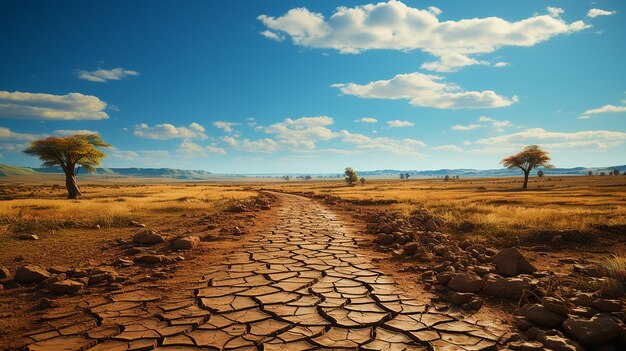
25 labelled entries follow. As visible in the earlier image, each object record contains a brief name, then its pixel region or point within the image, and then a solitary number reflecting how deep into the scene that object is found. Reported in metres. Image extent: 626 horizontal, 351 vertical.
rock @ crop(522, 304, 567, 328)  3.84
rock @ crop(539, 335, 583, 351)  3.24
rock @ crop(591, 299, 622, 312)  3.81
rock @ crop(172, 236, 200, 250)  8.34
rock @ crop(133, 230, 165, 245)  8.97
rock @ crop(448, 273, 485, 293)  5.10
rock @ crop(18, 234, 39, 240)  9.45
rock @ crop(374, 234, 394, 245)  9.12
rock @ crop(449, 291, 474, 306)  4.71
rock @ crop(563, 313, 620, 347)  3.36
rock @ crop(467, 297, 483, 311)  4.54
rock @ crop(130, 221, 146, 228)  12.58
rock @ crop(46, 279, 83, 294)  5.18
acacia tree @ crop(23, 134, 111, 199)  29.64
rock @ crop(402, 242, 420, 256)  7.91
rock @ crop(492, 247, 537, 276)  5.80
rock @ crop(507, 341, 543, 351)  3.30
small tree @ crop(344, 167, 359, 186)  83.50
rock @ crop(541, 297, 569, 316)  3.85
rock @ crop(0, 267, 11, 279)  5.86
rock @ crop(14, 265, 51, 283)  5.63
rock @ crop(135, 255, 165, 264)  7.07
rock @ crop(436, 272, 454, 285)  5.47
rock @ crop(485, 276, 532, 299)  4.85
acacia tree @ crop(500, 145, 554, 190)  49.09
